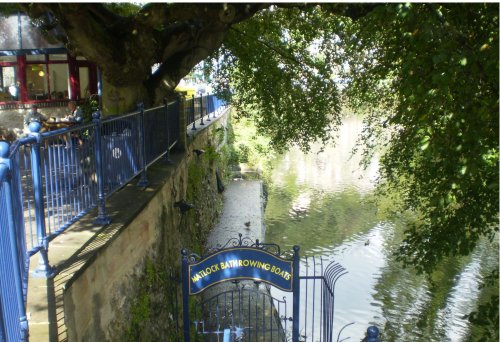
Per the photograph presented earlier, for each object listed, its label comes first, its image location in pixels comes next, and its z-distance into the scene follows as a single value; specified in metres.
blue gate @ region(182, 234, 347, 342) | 5.72
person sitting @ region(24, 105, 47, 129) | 11.67
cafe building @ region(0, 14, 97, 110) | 15.07
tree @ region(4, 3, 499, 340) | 4.84
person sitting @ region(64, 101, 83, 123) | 11.37
